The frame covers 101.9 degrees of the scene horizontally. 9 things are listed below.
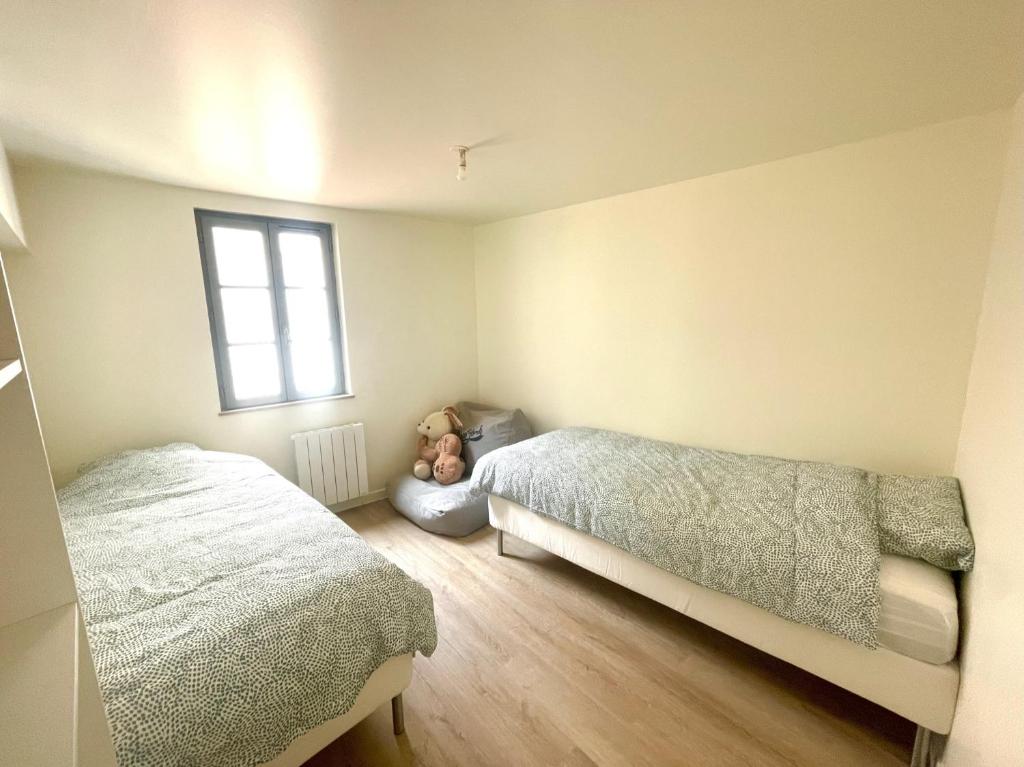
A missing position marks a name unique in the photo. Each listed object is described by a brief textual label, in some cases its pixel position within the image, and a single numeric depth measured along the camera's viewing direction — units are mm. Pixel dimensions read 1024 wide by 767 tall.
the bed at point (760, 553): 1362
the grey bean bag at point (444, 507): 2951
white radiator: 3062
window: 2775
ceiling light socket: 1945
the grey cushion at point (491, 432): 3414
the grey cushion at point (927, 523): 1435
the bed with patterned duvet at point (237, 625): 1012
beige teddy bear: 3363
